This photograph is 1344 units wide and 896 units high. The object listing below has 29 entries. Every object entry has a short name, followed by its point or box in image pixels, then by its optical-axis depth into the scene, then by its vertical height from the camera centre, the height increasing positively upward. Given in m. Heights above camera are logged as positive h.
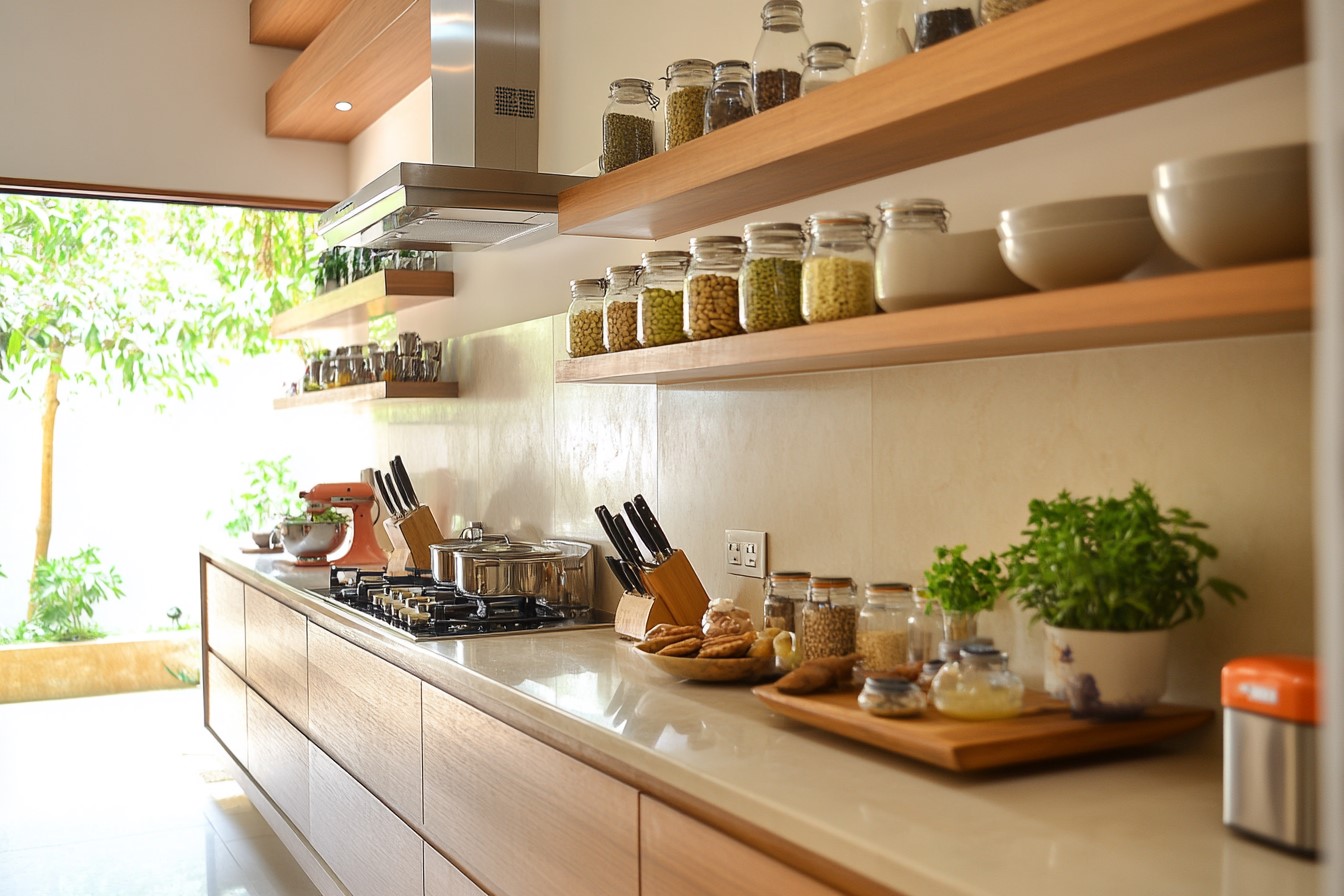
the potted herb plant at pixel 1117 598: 1.40 -0.17
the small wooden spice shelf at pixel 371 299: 4.09 +0.55
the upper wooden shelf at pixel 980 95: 1.24 +0.45
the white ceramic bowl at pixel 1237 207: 1.14 +0.24
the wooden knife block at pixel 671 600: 2.37 -0.29
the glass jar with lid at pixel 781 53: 1.99 +0.66
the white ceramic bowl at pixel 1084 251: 1.35 +0.23
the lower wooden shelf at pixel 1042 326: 1.12 +0.15
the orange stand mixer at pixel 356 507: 4.11 -0.18
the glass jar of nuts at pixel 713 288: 1.98 +0.27
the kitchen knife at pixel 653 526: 2.41 -0.14
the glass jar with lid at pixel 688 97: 2.19 +0.64
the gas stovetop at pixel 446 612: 2.54 -0.36
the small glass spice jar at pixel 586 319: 2.41 +0.27
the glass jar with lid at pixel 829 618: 1.91 -0.26
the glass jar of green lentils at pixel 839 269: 1.70 +0.26
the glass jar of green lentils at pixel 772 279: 1.84 +0.26
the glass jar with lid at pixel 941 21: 1.59 +0.57
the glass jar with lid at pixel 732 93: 2.04 +0.60
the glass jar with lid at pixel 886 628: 1.79 -0.26
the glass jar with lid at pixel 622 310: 2.26 +0.27
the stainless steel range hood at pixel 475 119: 2.88 +0.88
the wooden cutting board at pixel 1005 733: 1.34 -0.32
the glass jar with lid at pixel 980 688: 1.46 -0.28
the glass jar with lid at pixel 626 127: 2.45 +0.66
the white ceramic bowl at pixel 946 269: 1.54 +0.24
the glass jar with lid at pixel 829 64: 1.84 +0.59
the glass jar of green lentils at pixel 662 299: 2.14 +0.27
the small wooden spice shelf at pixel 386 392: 3.90 +0.20
